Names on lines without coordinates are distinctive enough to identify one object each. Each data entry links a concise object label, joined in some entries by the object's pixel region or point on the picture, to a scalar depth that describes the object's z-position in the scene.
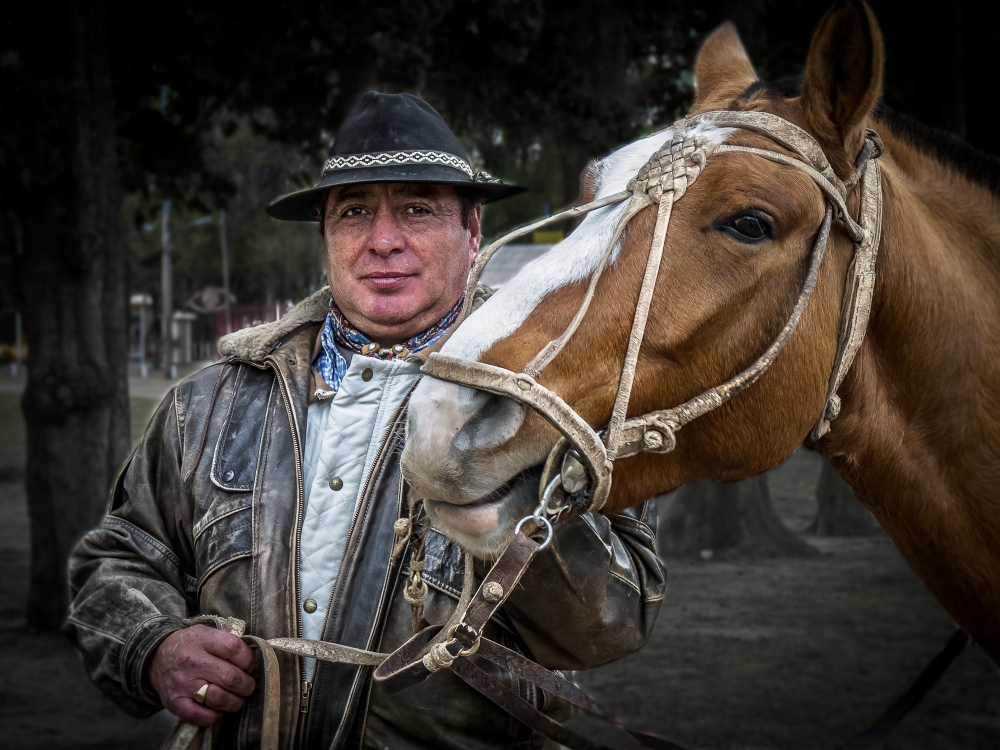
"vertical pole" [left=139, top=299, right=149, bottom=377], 28.58
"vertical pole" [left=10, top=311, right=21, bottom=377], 29.37
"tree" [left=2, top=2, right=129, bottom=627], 6.34
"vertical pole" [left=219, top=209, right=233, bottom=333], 32.78
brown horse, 1.55
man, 1.95
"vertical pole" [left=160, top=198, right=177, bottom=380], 28.82
